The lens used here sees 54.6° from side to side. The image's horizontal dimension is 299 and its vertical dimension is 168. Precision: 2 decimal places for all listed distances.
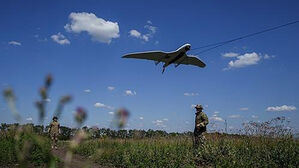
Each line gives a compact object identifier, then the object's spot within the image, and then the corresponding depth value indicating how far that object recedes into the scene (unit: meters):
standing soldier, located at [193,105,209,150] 9.25
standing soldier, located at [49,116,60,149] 11.86
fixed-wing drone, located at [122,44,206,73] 11.87
